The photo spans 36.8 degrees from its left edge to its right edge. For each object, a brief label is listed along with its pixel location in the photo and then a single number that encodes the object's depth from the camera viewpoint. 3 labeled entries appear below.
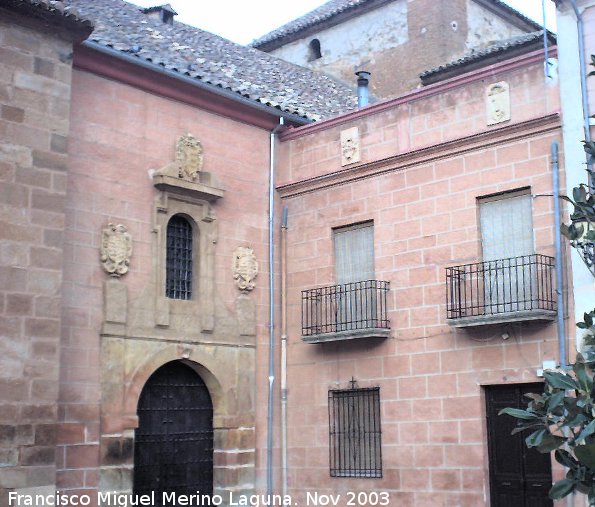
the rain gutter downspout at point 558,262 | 11.13
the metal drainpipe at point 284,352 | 14.09
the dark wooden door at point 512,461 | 11.30
